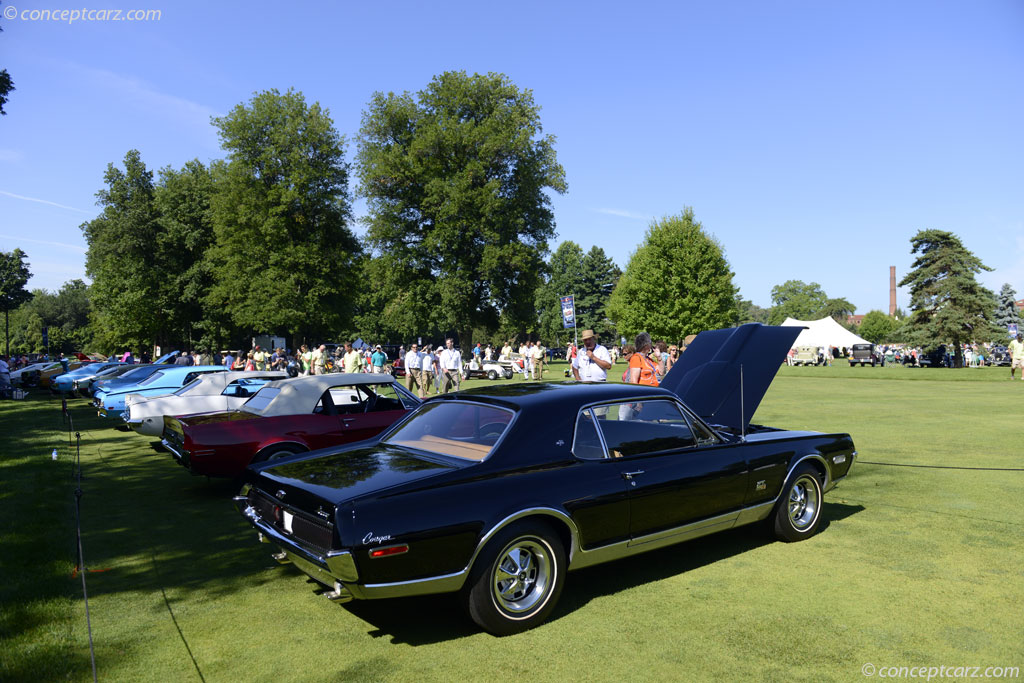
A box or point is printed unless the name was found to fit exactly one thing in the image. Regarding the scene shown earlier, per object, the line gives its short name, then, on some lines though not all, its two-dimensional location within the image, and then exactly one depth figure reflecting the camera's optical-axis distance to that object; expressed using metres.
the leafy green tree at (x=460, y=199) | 40.59
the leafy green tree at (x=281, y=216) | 40.12
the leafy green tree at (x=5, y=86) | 16.77
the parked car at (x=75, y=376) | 25.72
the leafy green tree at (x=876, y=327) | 117.00
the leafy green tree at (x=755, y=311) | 182.88
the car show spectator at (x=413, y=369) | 22.70
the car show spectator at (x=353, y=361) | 21.83
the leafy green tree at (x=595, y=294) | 88.50
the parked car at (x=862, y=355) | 50.72
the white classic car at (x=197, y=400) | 10.87
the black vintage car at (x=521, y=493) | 3.64
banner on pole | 38.62
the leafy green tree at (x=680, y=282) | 58.62
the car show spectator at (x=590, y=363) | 9.37
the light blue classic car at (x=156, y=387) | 15.08
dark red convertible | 7.35
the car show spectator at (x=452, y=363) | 23.36
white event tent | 64.19
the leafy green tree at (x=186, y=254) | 47.25
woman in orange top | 9.04
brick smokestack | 127.69
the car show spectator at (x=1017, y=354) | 27.36
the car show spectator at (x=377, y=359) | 25.03
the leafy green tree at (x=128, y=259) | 46.81
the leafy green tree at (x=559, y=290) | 87.50
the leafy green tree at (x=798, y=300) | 145.75
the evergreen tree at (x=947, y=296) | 43.47
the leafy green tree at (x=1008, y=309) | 72.30
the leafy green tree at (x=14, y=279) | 58.98
